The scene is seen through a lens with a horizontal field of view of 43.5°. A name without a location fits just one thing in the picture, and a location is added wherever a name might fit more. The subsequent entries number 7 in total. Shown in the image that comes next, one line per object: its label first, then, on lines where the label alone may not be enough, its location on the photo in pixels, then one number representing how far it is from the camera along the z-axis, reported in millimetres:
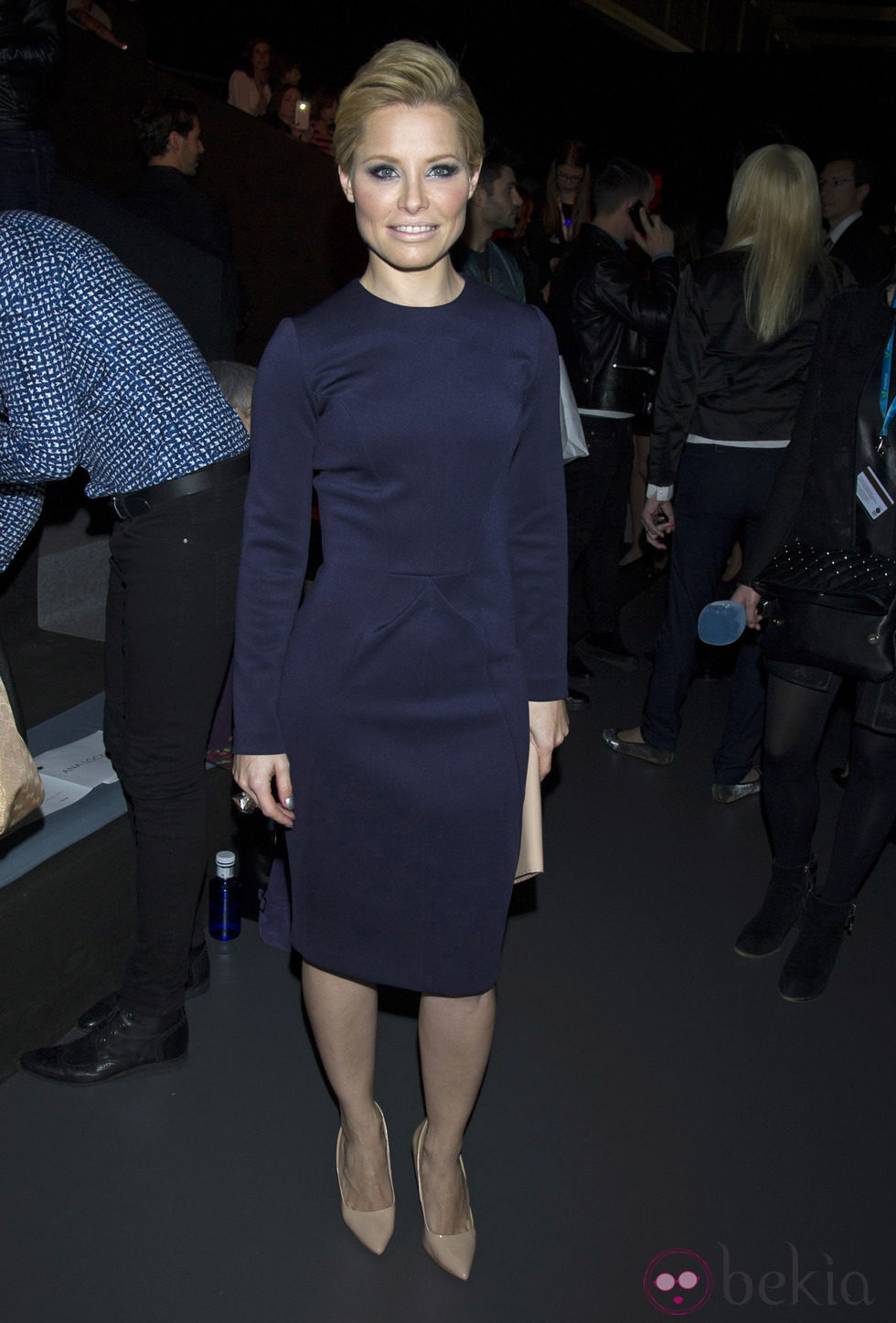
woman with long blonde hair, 2973
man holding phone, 3850
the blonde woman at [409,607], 1460
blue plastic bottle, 2559
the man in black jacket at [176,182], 4328
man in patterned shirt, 1763
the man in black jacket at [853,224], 4859
